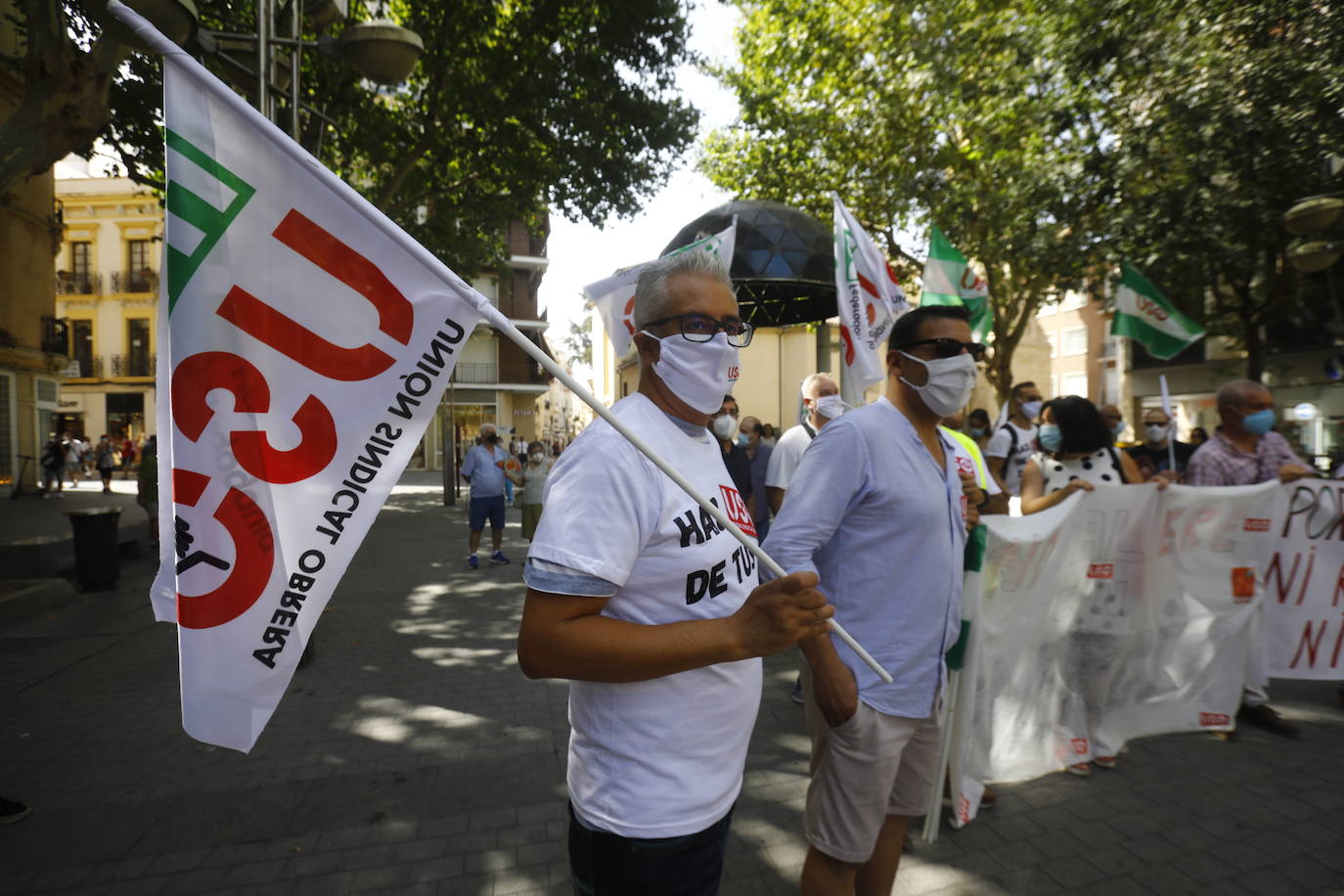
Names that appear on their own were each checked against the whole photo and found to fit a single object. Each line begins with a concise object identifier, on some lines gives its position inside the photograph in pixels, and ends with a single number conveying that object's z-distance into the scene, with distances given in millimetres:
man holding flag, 1373
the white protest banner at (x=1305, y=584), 4457
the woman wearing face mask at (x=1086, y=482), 3891
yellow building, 35844
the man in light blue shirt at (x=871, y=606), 2152
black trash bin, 8539
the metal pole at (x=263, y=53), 5496
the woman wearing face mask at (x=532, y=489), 10484
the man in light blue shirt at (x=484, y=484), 9898
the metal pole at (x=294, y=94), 5879
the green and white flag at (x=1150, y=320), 7918
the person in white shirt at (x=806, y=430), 5176
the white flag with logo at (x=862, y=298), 5512
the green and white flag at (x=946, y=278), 6848
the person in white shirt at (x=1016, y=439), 6160
